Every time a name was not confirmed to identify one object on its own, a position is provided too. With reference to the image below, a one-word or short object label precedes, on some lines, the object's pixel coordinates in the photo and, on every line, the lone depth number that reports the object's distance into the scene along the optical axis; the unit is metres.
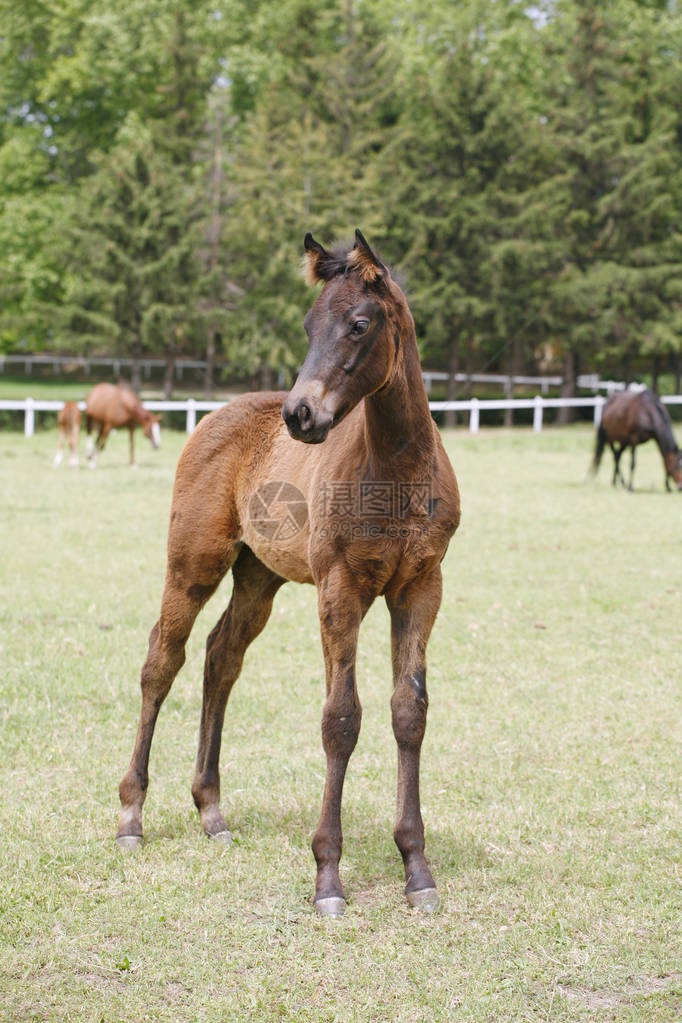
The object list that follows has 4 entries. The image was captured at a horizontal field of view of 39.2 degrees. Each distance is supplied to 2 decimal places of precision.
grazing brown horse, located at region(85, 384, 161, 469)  20.80
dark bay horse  18.05
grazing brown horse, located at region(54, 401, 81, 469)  20.52
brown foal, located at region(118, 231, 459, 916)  3.55
